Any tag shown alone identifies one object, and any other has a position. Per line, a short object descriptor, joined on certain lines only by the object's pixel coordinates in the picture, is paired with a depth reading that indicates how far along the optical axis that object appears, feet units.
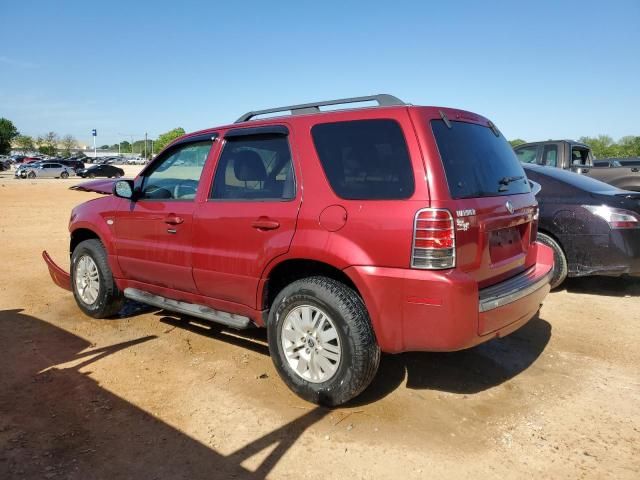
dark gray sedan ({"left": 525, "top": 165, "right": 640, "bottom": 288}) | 17.99
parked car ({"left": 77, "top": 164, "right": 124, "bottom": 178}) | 144.77
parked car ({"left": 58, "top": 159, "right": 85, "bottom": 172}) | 147.13
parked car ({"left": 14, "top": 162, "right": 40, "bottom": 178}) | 130.52
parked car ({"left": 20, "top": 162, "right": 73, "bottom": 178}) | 132.16
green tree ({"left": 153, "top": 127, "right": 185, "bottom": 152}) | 326.44
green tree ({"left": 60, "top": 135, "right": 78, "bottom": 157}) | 425.28
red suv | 9.45
